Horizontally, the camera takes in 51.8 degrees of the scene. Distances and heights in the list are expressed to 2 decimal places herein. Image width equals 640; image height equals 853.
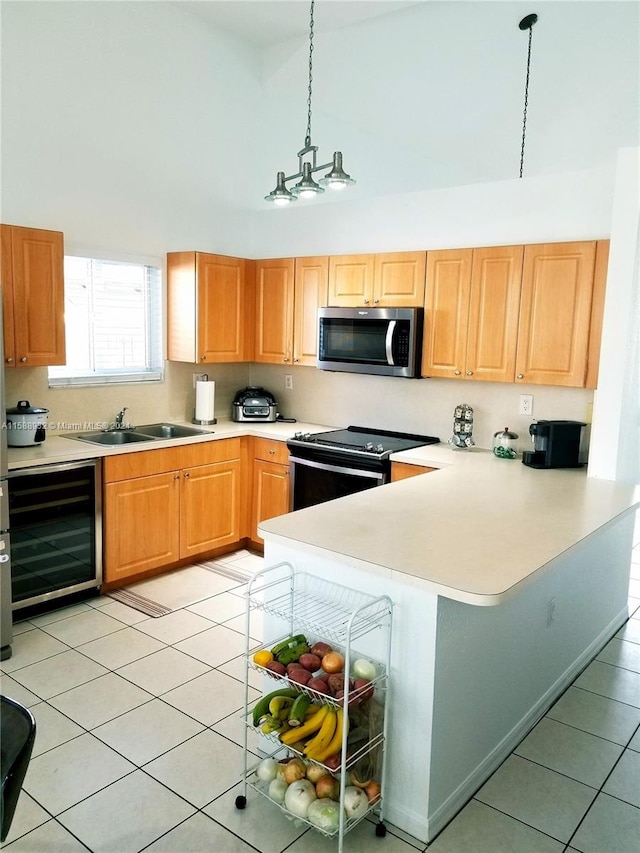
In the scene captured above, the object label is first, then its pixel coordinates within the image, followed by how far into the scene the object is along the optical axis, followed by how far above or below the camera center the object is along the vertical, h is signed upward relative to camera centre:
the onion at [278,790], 2.09 -1.40
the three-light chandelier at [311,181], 2.79 +0.72
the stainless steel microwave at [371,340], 4.01 +0.07
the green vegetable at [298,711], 2.05 -1.12
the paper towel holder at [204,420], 4.77 -0.54
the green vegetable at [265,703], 2.11 -1.14
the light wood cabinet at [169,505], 3.88 -1.01
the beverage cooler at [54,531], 3.43 -1.03
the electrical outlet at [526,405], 3.92 -0.29
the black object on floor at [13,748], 1.32 -0.82
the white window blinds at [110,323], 4.16 +0.13
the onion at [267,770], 2.14 -1.37
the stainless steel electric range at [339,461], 3.91 -0.68
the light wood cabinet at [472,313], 3.70 +0.24
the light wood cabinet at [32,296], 3.47 +0.24
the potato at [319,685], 2.00 -1.02
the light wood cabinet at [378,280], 4.04 +0.46
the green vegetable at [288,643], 2.19 -0.98
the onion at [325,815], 1.97 -1.39
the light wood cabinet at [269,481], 4.47 -0.91
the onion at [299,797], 2.02 -1.37
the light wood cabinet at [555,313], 3.44 +0.24
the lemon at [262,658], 2.13 -1.00
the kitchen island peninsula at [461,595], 2.01 -0.82
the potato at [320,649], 2.16 -0.98
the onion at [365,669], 2.05 -0.99
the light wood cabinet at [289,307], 4.56 +0.30
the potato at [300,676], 2.04 -1.01
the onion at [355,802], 2.00 -1.37
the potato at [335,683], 2.02 -1.02
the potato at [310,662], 2.11 -0.99
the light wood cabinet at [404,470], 3.74 -0.67
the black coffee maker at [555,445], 3.52 -0.47
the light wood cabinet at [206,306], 4.50 +0.28
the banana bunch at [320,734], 1.99 -1.17
